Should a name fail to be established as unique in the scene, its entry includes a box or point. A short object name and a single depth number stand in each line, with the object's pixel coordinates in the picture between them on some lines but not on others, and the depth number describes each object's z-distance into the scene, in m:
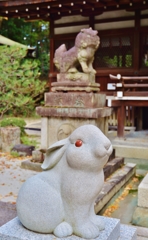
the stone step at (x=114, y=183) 4.62
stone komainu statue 6.33
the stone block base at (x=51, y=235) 2.66
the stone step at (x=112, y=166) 5.99
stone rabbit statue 2.56
